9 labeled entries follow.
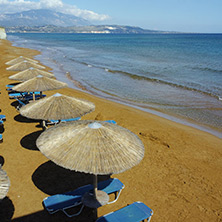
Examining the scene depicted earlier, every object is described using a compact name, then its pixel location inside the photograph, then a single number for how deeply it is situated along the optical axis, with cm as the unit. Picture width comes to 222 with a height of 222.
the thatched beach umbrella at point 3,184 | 398
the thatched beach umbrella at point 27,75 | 1171
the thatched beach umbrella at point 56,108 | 695
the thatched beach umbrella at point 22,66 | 1420
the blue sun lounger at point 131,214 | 487
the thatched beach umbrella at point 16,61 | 1694
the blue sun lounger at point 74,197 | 522
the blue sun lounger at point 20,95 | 1322
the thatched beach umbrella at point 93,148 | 428
